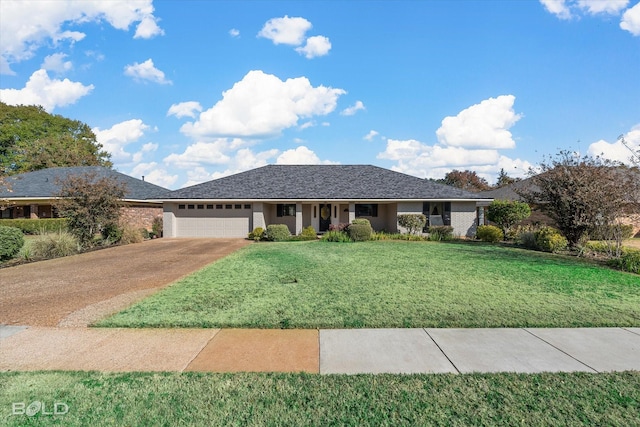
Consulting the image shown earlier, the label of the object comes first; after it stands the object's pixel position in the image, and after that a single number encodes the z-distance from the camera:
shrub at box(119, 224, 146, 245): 19.16
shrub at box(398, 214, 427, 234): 22.31
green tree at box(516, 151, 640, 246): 13.40
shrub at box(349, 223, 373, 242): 20.14
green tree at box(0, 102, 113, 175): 40.71
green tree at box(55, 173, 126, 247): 16.14
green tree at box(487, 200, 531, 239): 20.11
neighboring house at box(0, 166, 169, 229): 25.25
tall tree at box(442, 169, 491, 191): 51.70
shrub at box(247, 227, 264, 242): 21.09
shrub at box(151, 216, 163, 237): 24.58
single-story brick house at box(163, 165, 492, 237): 22.89
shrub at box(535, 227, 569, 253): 15.45
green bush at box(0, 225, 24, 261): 12.64
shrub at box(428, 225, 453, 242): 20.81
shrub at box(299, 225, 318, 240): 21.30
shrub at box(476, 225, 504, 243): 19.72
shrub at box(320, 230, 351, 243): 19.73
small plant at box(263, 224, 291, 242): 20.59
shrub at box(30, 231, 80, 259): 14.41
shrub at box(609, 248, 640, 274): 11.20
